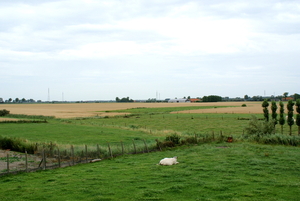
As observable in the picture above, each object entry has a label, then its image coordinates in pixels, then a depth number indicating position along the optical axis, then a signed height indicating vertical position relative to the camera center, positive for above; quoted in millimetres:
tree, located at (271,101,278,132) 46188 -1802
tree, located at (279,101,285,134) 42906 -2678
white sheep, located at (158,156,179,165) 19000 -4143
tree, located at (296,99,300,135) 39616 -1805
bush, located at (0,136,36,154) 28528 -4364
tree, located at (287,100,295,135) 41562 -2225
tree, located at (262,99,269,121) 45422 -1865
